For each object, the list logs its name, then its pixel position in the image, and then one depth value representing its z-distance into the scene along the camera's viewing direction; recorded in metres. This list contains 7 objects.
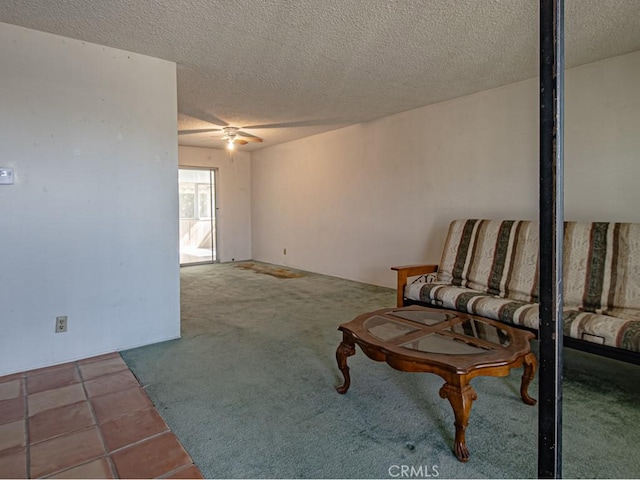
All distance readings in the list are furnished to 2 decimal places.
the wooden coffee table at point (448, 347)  1.52
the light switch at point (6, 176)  2.32
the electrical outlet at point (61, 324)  2.53
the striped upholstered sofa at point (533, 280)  2.09
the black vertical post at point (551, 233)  0.67
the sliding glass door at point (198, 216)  7.04
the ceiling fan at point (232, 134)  5.36
